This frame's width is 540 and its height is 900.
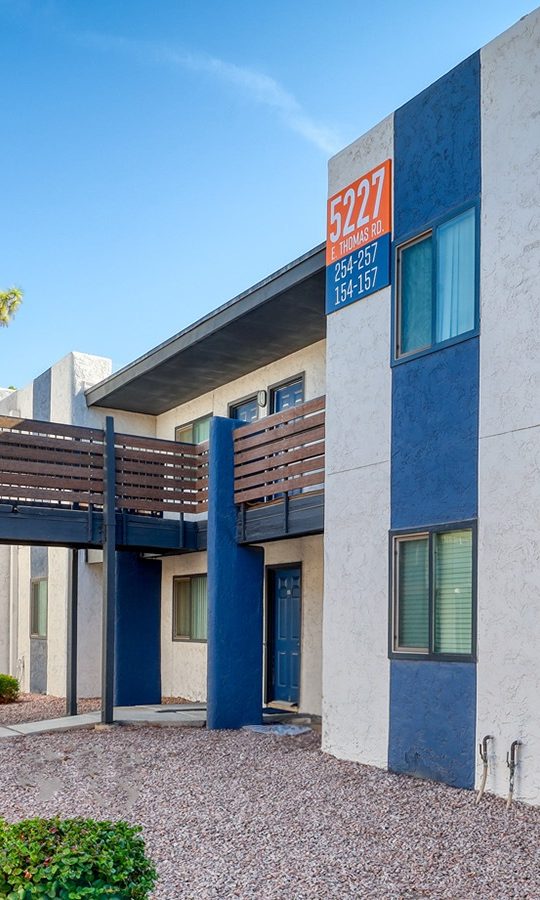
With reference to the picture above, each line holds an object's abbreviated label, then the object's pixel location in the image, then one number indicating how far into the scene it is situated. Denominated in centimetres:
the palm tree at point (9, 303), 2838
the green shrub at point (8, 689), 1717
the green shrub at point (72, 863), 362
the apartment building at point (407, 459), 777
